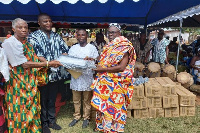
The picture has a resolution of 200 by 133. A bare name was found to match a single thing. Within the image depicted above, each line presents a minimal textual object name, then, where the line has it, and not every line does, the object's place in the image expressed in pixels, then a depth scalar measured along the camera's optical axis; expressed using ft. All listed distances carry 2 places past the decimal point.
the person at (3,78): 6.80
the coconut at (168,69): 17.39
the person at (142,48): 19.21
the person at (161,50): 19.49
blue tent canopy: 14.44
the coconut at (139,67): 17.61
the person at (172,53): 24.69
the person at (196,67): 16.62
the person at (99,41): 18.37
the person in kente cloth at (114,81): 8.41
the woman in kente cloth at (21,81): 7.41
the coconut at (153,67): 17.47
